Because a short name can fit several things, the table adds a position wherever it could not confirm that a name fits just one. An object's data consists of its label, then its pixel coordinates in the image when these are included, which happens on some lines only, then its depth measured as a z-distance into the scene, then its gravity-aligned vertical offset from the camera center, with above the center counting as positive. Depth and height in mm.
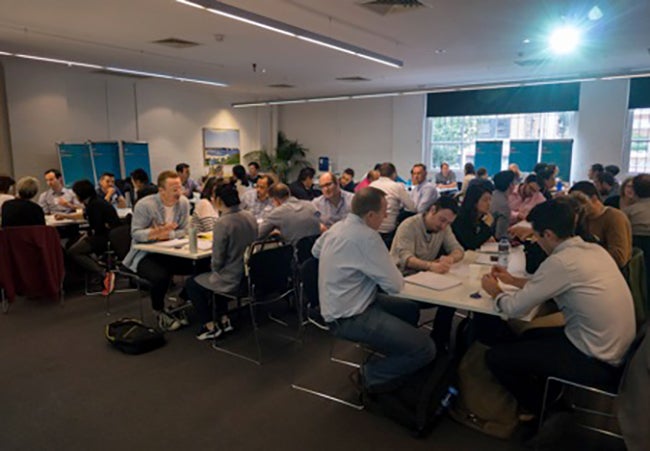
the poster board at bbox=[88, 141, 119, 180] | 9586 +16
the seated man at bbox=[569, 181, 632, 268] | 3248 -495
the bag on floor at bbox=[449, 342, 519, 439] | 2641 -1404
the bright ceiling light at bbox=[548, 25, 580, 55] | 5959 +1708
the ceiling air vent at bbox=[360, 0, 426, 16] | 4941 +1696
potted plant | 13742 +31
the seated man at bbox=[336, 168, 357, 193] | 7932 -374
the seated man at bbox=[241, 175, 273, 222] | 5730 -520
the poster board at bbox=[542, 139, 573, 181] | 10250 +177
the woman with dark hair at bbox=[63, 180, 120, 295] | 5031 -813
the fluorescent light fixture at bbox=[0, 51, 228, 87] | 6941 +1527
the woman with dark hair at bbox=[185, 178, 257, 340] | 3592 -657
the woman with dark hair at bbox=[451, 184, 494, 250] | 3742 -484
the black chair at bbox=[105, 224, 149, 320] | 4418 -852
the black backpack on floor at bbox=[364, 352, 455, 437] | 2613 -1387
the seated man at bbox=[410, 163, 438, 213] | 6289 -427
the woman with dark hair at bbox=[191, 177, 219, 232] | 4676 -588
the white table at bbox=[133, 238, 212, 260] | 3852 -795
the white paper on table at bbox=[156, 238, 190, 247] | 4098 -764
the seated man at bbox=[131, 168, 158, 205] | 5480 -325
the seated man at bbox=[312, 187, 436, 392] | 2582 -746
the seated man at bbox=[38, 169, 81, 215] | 6477 -604
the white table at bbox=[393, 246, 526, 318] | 2449 -765
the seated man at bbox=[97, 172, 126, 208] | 6910 -527
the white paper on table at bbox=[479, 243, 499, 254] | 3755 -736
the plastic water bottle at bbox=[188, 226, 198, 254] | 3889 -683
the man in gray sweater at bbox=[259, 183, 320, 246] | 4121 -566
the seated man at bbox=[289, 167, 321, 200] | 6367 -377
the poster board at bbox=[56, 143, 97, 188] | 9008 -89
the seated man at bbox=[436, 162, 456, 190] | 11070 -408
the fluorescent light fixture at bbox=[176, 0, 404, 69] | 4166 +1412
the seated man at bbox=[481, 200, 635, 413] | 2188 -702
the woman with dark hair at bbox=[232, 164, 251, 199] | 7477 -286
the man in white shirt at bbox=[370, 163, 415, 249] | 5355 -501
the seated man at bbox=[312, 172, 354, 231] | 5160 -499
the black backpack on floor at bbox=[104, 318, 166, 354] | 3686 -1451
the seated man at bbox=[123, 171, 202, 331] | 4180 -711
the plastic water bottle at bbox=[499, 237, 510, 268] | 3270 -659
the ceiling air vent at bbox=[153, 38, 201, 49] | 6674 +1708
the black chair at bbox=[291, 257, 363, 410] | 3215 -899
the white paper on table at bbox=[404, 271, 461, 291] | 2744 -742
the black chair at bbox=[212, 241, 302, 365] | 3455 -914
